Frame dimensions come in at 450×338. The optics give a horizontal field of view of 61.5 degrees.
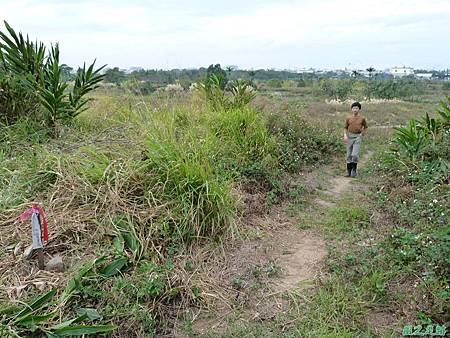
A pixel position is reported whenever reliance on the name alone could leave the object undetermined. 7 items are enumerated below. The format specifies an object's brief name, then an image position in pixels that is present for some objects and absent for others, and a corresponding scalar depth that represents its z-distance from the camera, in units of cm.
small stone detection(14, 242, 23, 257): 302
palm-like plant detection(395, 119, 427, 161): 602
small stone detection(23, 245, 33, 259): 297
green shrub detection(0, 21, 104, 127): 515
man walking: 641
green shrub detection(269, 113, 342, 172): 676
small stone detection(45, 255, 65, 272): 291
